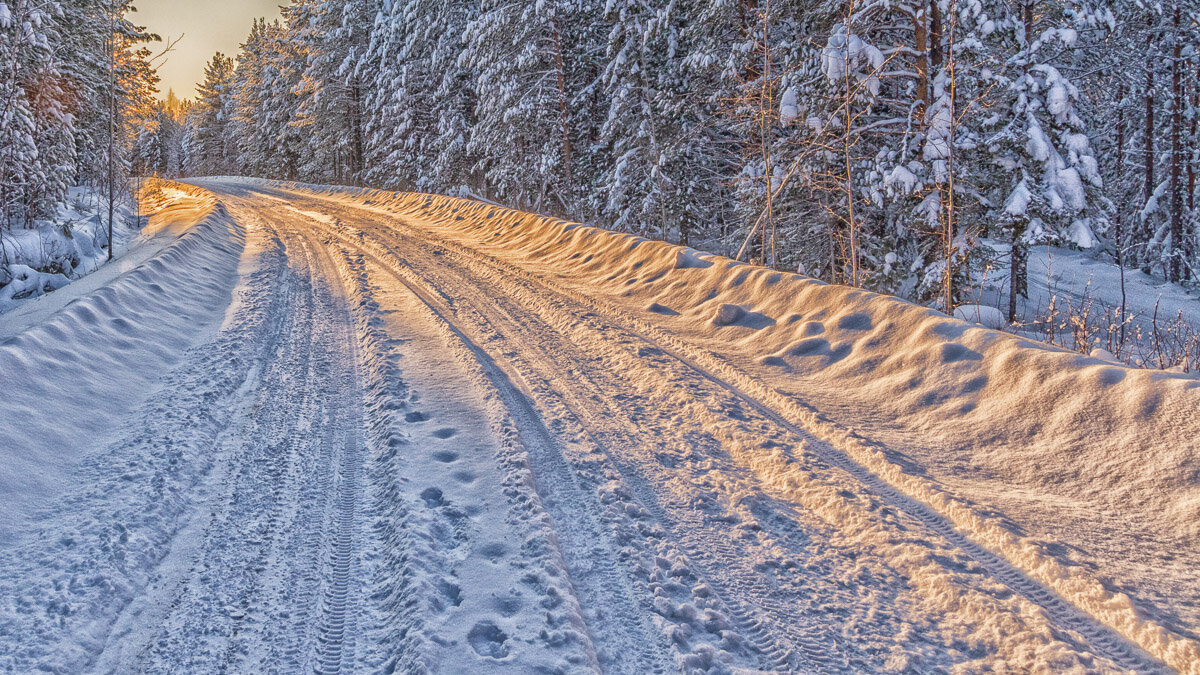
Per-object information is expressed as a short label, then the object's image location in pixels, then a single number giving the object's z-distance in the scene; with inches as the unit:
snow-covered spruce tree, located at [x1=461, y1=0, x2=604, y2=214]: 707.4
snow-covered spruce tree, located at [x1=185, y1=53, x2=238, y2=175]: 2277.3
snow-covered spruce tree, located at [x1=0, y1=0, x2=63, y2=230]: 378.6
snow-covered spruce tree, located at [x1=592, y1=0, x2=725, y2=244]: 606.2
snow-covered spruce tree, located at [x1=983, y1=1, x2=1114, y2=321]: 365.4
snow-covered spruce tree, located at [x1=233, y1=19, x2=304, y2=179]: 1560.0
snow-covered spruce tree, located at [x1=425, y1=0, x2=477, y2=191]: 919.0
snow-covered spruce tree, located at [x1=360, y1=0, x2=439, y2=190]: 1022.4
